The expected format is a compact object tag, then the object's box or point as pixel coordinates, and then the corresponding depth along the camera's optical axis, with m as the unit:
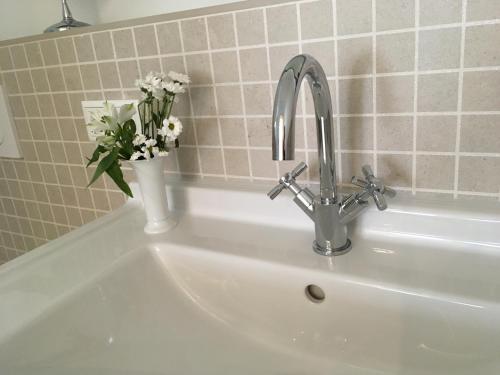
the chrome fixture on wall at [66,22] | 0.96
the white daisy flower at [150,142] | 0.69
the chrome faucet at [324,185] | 0.48
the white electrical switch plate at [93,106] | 0.86
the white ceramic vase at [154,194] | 0.73
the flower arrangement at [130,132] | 0.68
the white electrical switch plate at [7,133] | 1.07
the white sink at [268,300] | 0.51
